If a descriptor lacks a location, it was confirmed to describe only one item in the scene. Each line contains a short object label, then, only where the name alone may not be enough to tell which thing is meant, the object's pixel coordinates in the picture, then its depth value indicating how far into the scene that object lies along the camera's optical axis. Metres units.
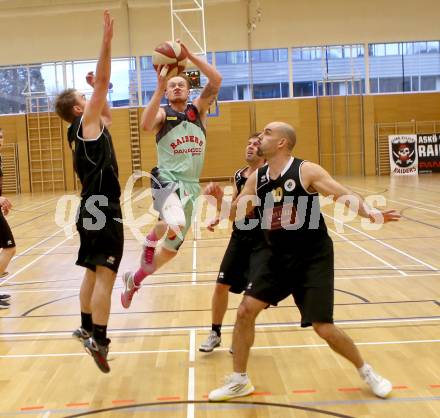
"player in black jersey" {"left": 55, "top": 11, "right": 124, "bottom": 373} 4.31
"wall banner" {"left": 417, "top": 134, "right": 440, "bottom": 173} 27.27
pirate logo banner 27.25
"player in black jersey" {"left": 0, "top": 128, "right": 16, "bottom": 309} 7.07
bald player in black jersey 4.10
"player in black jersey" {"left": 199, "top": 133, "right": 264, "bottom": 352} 5.16
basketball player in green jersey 5.39
